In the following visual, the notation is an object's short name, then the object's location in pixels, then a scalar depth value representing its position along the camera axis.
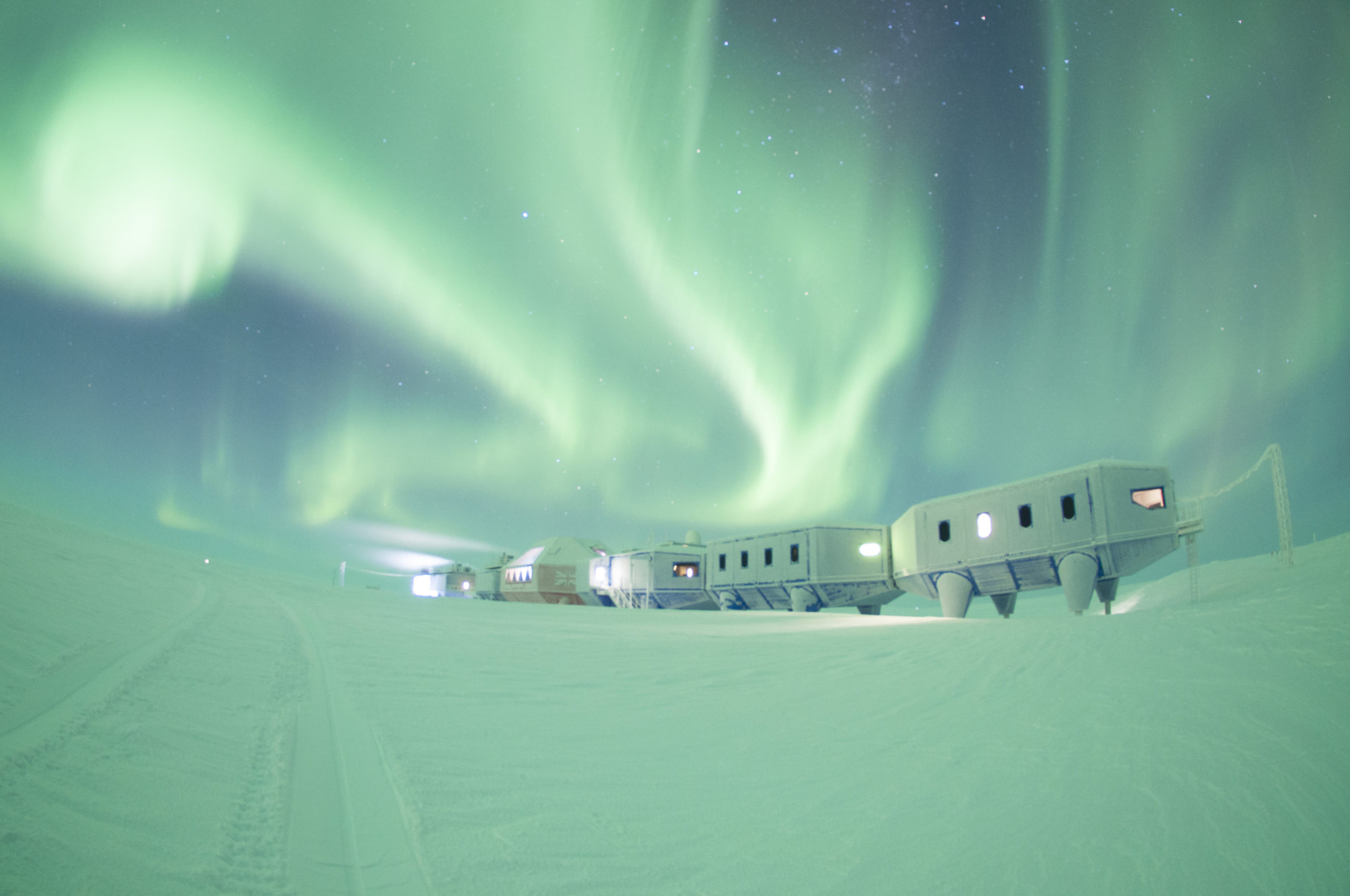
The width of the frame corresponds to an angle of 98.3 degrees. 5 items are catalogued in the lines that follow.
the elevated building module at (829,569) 35.44
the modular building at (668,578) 46.97
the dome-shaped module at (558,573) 62.28
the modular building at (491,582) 75.56
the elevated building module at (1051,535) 22.45
